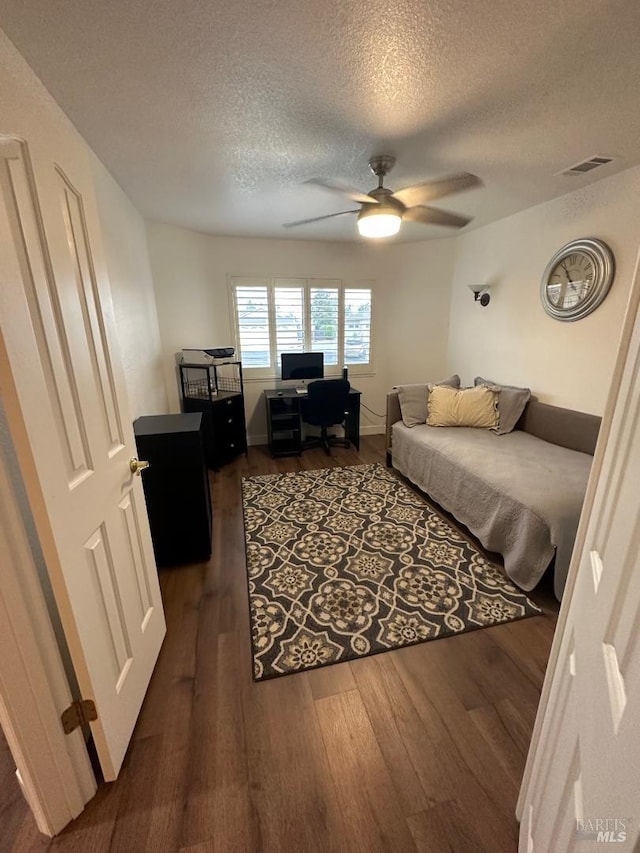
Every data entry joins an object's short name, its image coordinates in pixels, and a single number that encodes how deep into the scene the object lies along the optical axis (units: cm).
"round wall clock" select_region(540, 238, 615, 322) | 247
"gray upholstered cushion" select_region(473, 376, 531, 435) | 305
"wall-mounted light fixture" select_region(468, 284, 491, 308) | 359
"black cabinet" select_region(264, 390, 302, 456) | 398
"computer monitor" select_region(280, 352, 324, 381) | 417
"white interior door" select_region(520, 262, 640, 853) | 50
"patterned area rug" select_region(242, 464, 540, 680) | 169
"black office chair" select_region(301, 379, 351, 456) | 379
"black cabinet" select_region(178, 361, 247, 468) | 352
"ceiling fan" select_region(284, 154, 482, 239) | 191
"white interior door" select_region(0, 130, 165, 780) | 82
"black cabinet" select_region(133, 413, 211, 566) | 207
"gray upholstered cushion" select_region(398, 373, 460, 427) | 333
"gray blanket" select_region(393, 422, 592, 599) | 189
